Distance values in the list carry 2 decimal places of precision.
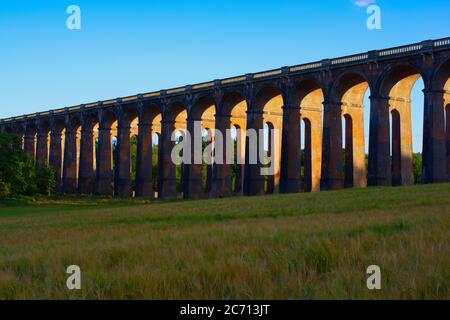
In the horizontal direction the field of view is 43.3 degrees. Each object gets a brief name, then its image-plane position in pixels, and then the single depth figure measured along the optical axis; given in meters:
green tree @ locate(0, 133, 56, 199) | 55.31
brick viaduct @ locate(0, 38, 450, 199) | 44.28
